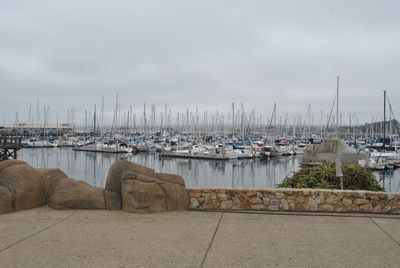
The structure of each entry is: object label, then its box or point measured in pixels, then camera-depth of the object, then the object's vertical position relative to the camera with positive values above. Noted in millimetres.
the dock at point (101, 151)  75712 -5468
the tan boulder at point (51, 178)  10297 -1439
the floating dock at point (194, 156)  63281 -5316
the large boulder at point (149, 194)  9312 -1655
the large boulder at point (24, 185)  9547 -1499
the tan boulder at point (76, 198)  9617 -1786
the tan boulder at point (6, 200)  9250 -1785
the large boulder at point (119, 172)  10086 -1224
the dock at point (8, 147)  41750 -2526
